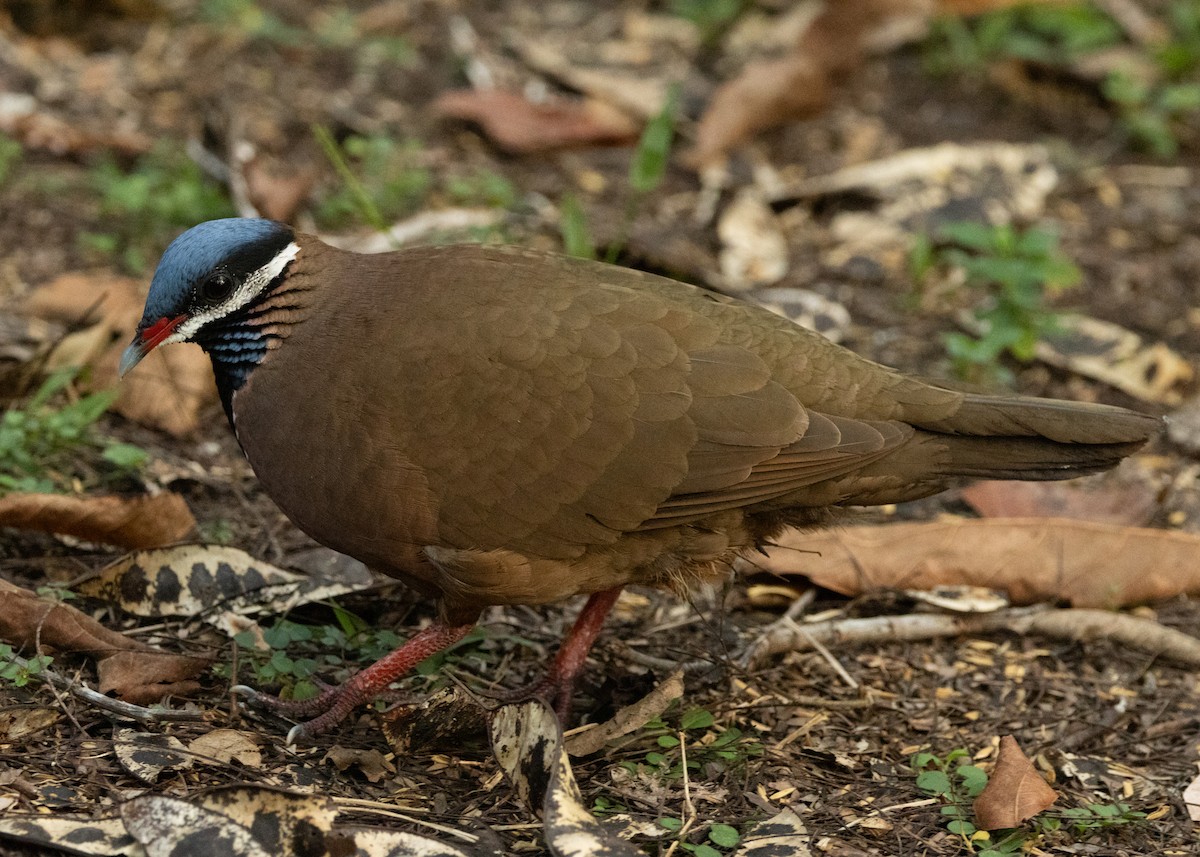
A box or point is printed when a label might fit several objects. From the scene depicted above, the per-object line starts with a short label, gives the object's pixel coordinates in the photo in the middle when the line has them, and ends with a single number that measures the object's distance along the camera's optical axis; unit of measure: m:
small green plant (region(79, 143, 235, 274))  11.33
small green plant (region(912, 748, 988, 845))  6.92
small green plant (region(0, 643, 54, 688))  6.61
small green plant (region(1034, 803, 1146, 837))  6.87
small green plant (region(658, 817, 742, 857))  6.42
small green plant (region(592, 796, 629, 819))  6.71
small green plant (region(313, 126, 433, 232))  12.21
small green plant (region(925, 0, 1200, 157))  14.41
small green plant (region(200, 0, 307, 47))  14.50
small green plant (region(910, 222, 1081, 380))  10.97
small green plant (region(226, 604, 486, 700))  7.47
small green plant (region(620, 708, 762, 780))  7.20
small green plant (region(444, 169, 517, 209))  12.50
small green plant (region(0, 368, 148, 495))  8.40
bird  6.93
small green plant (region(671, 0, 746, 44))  15.69
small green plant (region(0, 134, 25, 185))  11.97
